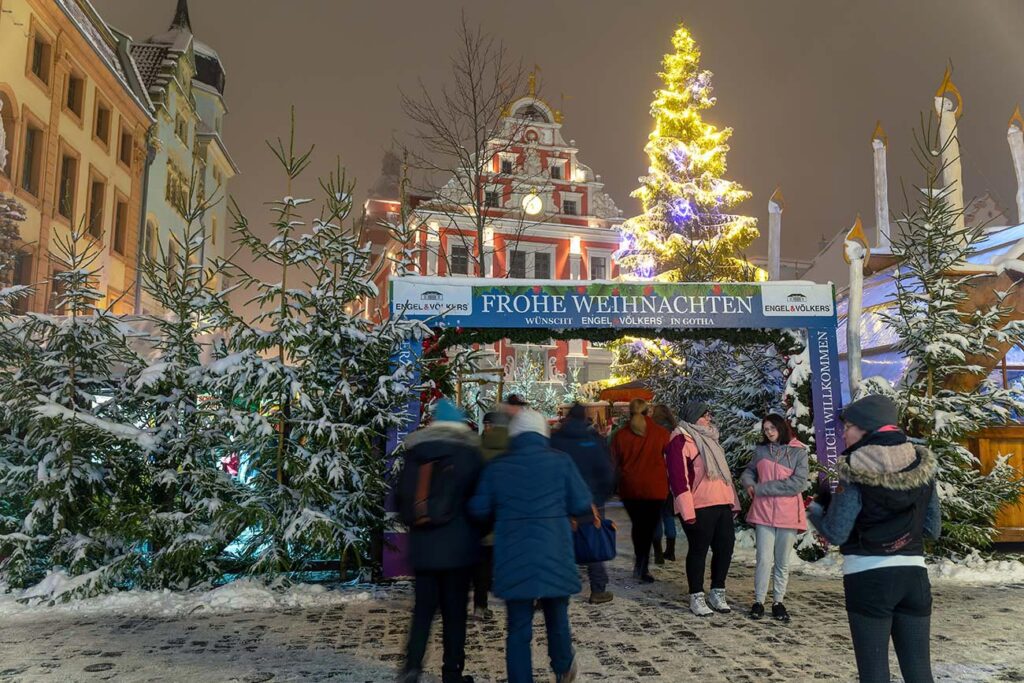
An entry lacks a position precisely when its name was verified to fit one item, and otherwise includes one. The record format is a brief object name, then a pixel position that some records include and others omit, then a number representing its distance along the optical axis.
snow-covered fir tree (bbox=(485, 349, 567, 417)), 39.41
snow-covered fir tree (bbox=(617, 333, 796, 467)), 11.74
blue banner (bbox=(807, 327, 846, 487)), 9.90
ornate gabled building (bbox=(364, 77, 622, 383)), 41.47
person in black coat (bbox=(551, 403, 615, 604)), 7.09
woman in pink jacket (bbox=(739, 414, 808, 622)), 6.69
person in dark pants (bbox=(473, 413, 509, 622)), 5.96
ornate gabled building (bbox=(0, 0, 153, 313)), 20.06
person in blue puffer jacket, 4.36
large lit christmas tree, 24.28
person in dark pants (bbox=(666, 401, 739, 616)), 6.83
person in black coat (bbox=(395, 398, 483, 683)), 4.75
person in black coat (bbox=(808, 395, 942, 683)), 3.68
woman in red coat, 8.55
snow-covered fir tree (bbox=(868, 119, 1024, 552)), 9.17
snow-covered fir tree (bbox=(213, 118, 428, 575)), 8.06
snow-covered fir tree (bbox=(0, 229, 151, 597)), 7.71
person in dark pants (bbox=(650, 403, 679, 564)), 9.94
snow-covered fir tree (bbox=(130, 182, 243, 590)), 7.84
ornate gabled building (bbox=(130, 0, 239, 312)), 31.81
